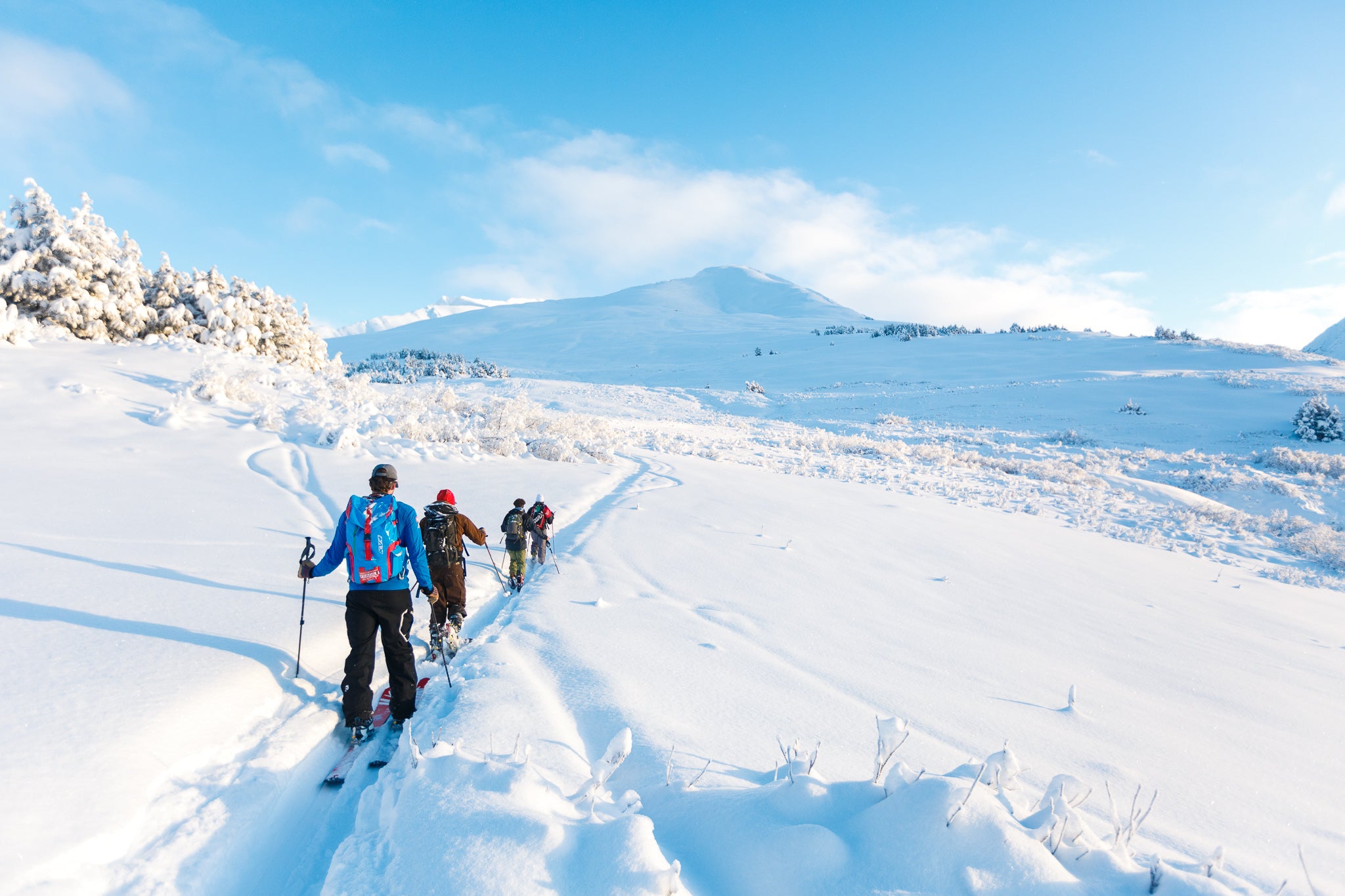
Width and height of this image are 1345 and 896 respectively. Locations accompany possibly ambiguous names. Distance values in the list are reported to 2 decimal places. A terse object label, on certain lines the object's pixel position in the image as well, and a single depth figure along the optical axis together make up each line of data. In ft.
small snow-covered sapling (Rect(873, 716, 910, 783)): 8.63
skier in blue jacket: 13.80
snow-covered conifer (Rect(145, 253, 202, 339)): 69.26
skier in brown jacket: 18.88
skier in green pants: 23.58
